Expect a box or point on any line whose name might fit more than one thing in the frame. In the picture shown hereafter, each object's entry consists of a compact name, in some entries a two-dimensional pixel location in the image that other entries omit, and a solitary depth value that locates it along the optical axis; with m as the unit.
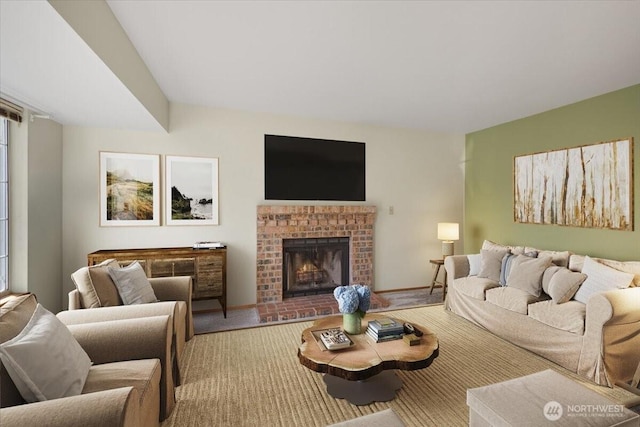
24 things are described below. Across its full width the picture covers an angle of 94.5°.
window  2.69
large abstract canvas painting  3.16
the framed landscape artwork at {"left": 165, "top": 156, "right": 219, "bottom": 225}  3.74
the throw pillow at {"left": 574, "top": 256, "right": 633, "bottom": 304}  2.47
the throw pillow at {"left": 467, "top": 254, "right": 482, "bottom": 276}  3.70
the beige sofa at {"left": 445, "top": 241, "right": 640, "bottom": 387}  2.24
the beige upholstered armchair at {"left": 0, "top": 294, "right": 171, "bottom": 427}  1.05
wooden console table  3.26
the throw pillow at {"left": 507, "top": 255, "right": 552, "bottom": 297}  2.97
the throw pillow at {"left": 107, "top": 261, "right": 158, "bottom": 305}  2.36
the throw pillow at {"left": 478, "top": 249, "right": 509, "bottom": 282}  3.46
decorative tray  2.04
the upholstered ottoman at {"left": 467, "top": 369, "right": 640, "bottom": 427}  1.32
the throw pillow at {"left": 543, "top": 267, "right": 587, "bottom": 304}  2.69
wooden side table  4.39
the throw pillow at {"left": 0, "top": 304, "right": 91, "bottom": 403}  1.23
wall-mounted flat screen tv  4.14
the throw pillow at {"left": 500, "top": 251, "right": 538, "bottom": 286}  3.37
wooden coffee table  1.84
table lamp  4.52
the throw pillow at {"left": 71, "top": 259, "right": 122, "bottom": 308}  2.19
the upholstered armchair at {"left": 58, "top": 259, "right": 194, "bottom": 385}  2.01
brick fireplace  4.04
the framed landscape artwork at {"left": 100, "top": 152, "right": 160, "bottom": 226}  3.53
